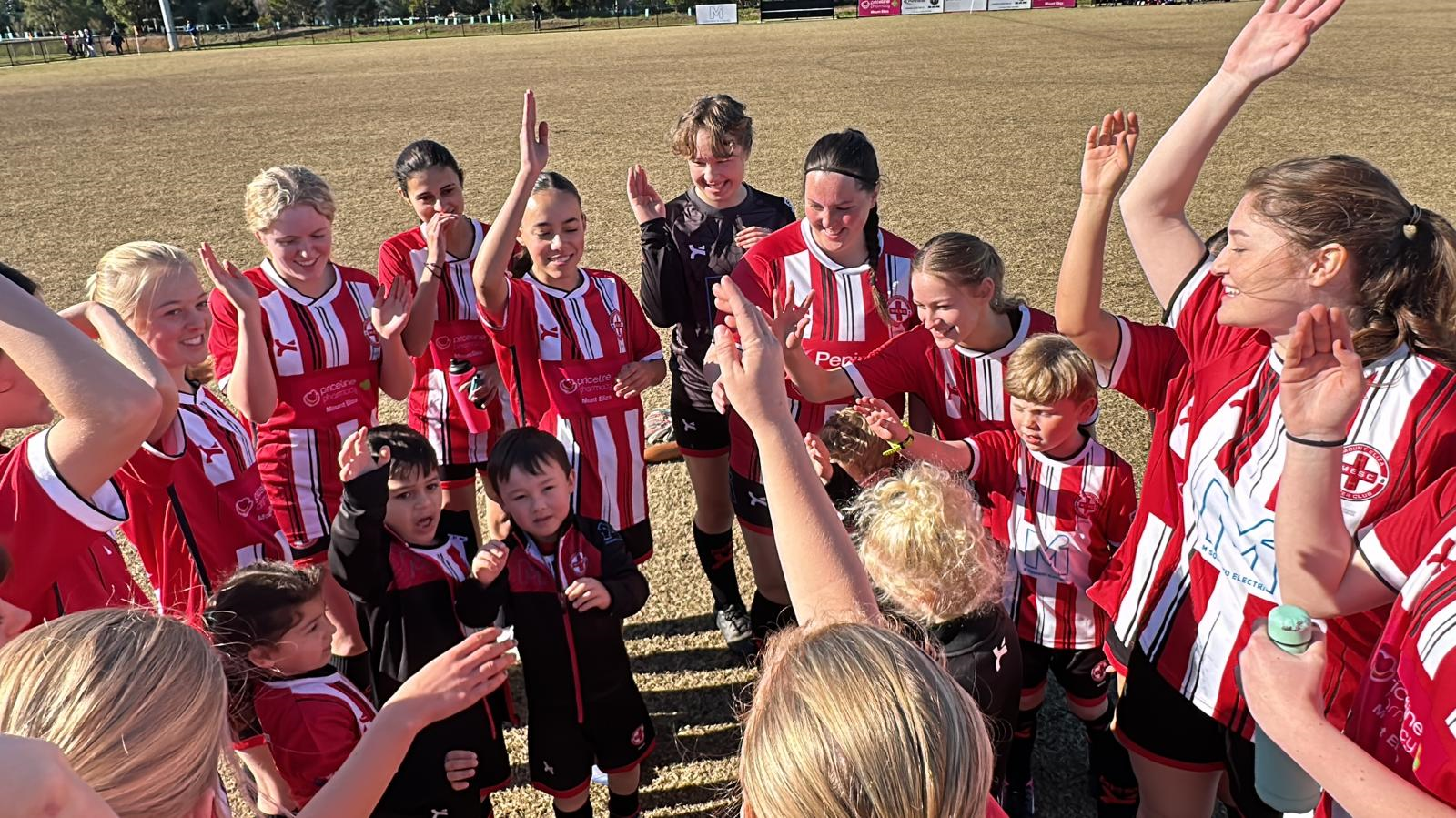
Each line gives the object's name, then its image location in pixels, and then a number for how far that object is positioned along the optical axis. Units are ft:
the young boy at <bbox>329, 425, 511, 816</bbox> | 8.30
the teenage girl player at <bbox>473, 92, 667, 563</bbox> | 12.06
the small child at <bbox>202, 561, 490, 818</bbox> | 7.70
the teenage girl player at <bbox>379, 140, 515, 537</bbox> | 13.25
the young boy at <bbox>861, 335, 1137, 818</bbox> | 8.96
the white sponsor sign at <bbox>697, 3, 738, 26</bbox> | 149.28
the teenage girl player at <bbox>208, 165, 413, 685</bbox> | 10.94
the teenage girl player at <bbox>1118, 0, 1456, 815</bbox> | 6.01
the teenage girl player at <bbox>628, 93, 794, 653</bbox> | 13.38
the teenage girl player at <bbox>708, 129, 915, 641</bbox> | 11.10
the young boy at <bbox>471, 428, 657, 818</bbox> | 8.85
